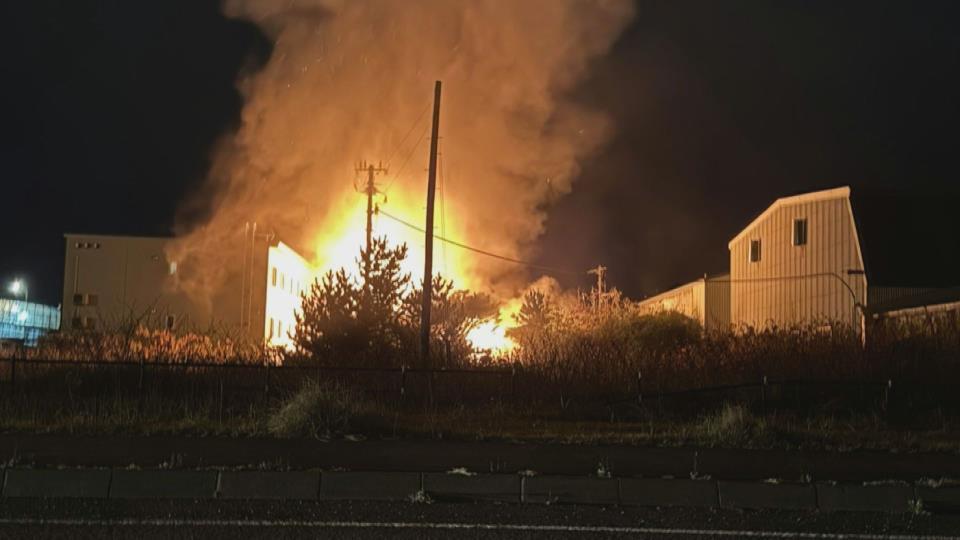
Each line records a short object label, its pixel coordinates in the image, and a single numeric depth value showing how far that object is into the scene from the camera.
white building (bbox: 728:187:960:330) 32.28
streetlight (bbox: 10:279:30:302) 74.12
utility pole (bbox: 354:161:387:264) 36.54
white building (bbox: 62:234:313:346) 39.88
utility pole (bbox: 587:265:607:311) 39.57
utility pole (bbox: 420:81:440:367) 21.45
